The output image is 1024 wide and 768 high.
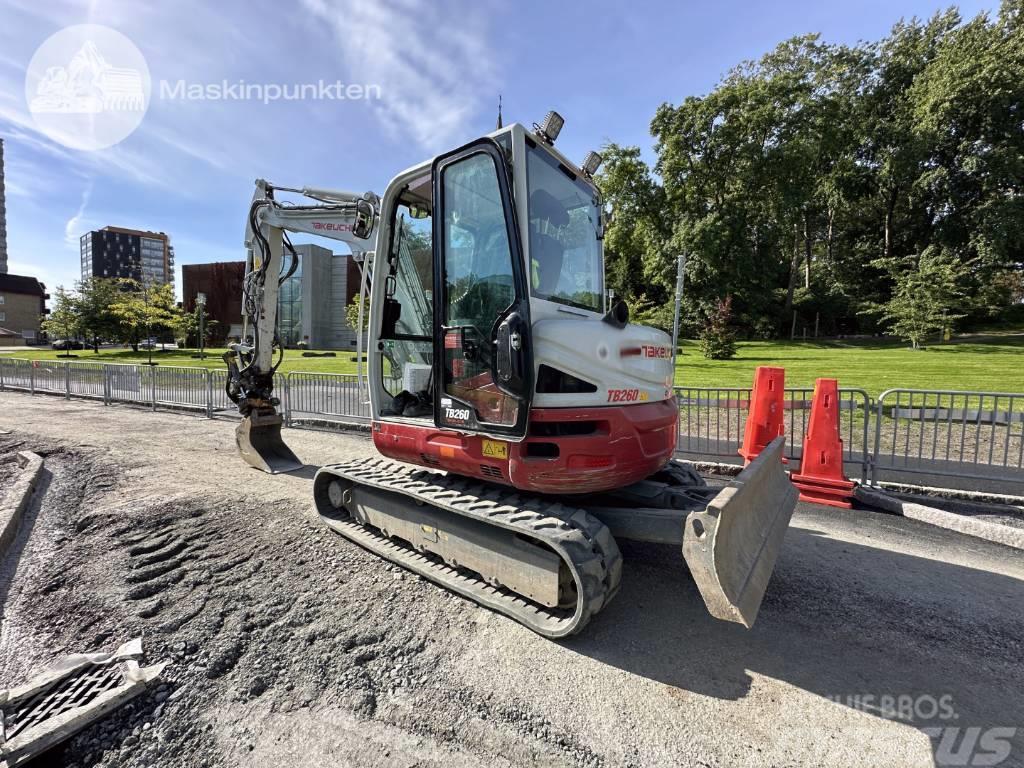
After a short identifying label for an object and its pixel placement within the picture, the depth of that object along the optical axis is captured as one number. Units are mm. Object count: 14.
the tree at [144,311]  32938
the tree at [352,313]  30047
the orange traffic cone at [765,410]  5852
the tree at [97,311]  33656
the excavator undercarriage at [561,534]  2578
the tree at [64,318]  33531
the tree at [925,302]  24156
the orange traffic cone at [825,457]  5414
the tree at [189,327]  36078
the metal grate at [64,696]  2234
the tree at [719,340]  20094
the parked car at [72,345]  47375
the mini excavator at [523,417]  2922
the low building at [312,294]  48438
